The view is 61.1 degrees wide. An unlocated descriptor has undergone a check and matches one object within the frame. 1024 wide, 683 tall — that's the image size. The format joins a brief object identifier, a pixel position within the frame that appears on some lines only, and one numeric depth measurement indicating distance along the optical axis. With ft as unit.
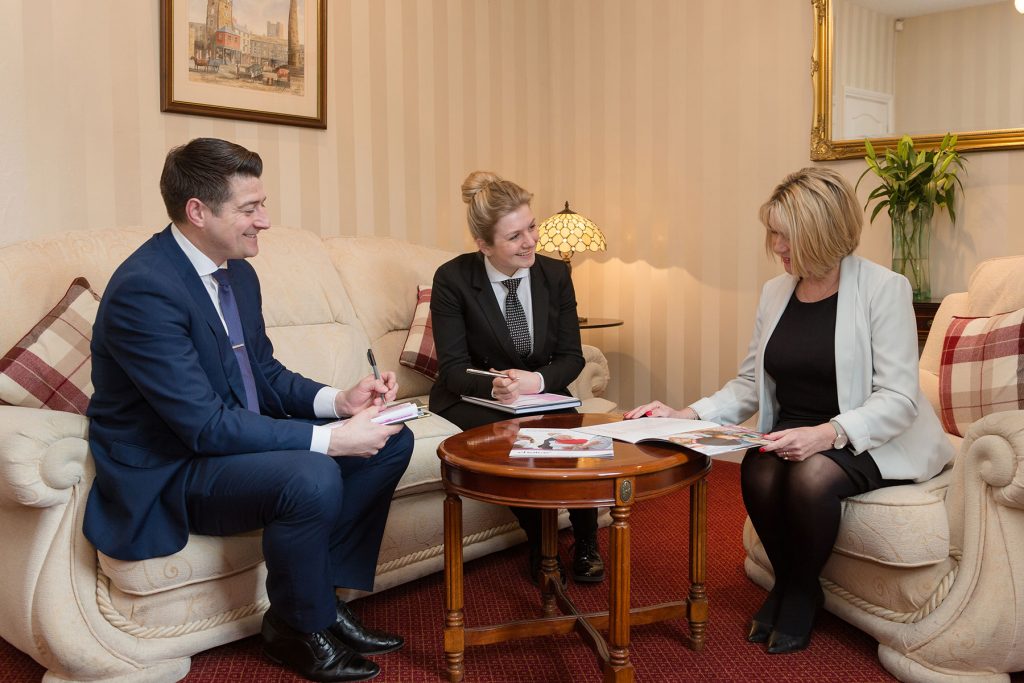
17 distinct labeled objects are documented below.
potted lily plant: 10.45
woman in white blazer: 6.41
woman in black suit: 8.13
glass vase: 10.66
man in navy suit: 5.85
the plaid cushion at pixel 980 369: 7.48
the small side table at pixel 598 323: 12.45
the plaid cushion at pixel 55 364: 6.81
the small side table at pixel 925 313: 10.14
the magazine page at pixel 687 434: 5.76
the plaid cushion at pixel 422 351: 9.89
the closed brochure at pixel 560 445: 5.76
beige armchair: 5.83
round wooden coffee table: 5.41
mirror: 10.24
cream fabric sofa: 5.87
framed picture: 10.14
